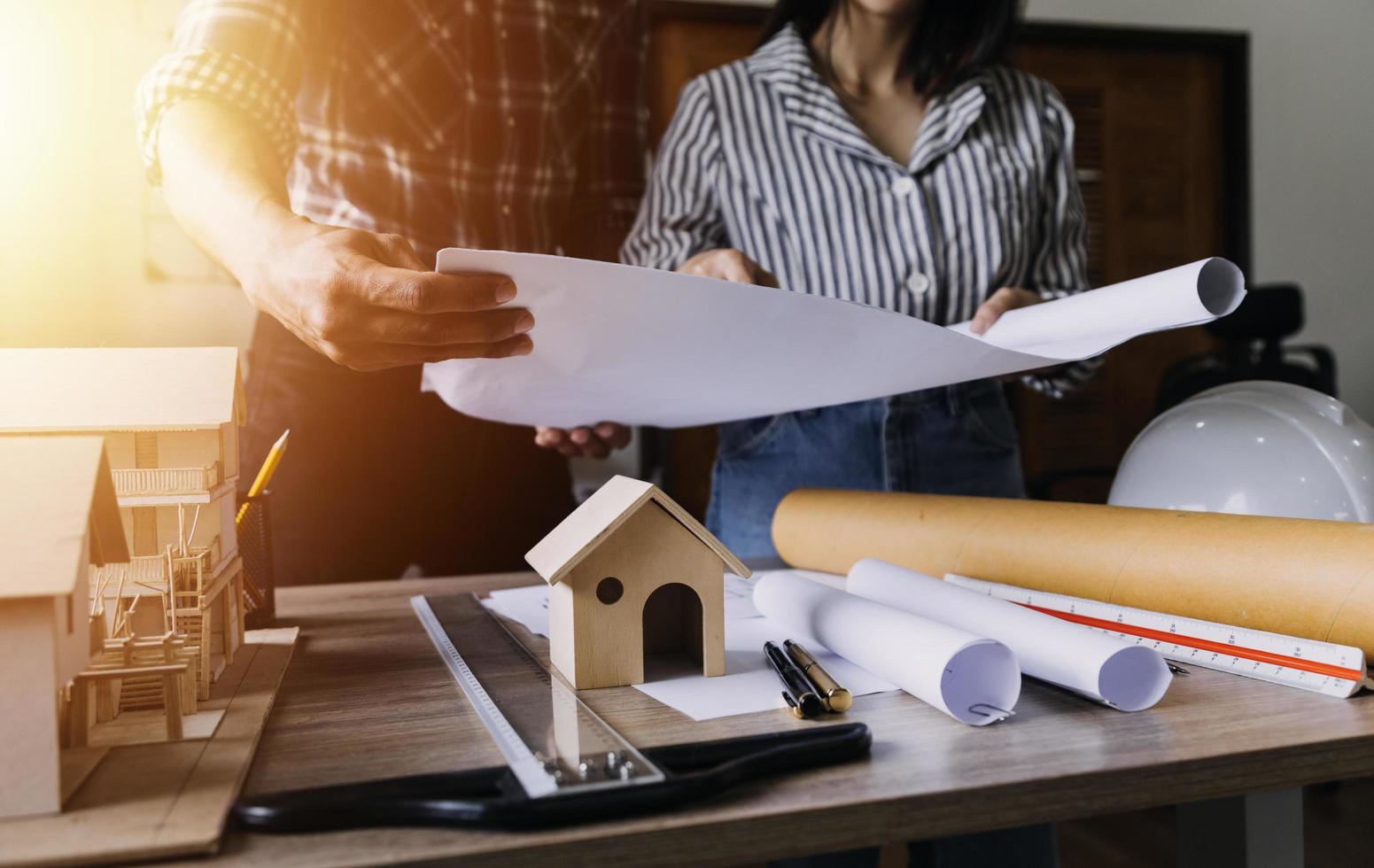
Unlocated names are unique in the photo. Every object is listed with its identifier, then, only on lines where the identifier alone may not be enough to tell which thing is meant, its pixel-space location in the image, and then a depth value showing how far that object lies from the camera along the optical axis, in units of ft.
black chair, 7.81
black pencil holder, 2.59
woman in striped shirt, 3.78
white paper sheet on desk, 1.81
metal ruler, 1.39
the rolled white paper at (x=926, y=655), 1.70
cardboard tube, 1.87
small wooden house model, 1.92
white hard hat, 2.32
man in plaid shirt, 2.96
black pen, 1.71
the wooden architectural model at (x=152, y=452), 1.84
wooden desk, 1.26
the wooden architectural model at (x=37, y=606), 1.33
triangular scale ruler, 1.78
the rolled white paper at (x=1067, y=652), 1.72
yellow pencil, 2.63
